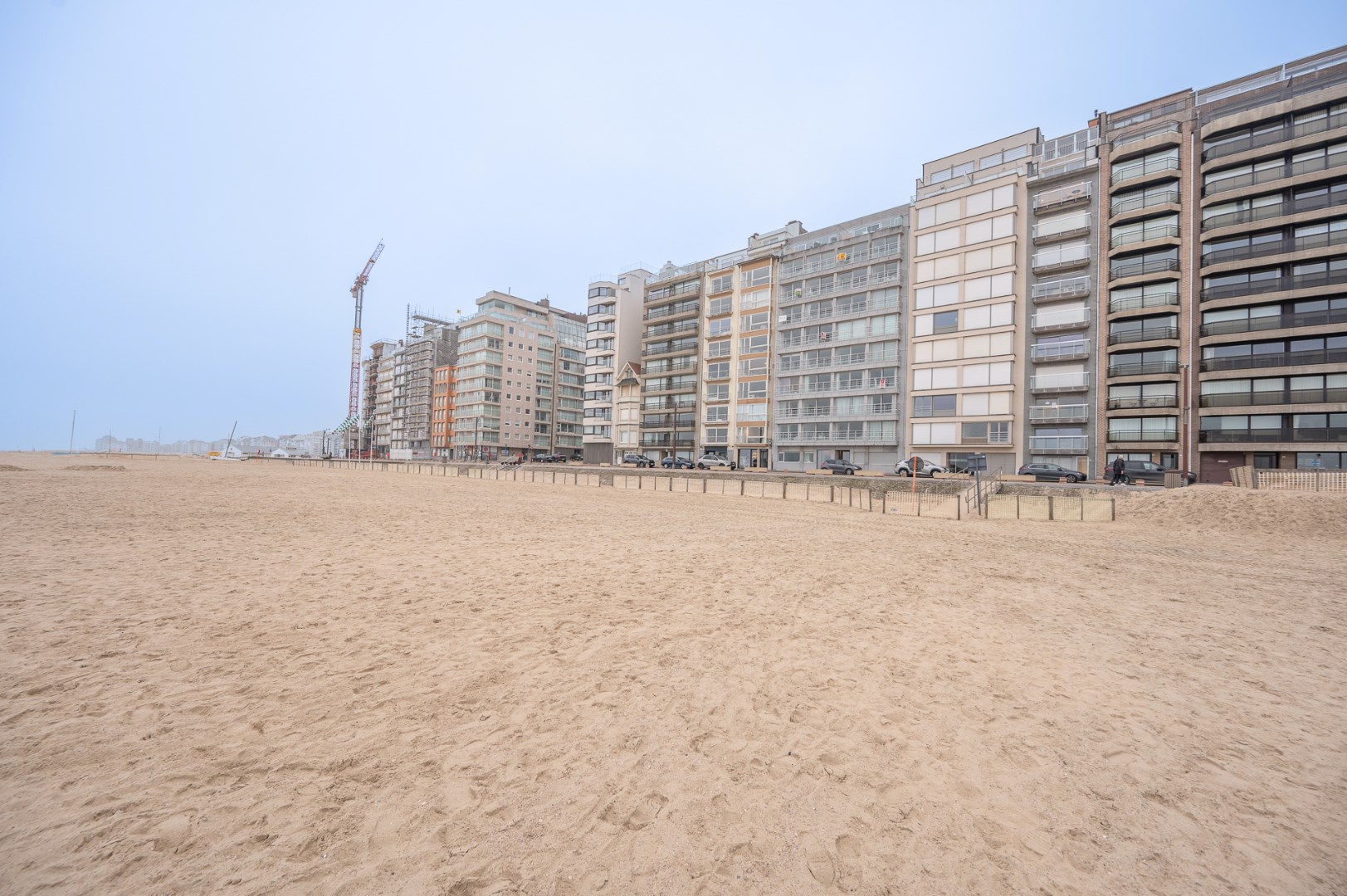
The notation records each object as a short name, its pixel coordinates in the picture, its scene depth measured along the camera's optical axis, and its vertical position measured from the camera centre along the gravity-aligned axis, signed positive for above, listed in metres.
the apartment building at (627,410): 78.38 +6.28
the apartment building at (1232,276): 36.56 +13.66
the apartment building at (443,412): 105.31 +7.49
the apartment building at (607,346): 82.06 +16.58
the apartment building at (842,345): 54.83 +12.06
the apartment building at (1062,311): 43.97 +12.53
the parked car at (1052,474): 38.06 -1.23
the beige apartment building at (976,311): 46.84 +13.58
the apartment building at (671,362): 71.94 +12.64
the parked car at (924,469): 46.74 -1.21
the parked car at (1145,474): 33.25 -1.01
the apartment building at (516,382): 98.50 +13.37
